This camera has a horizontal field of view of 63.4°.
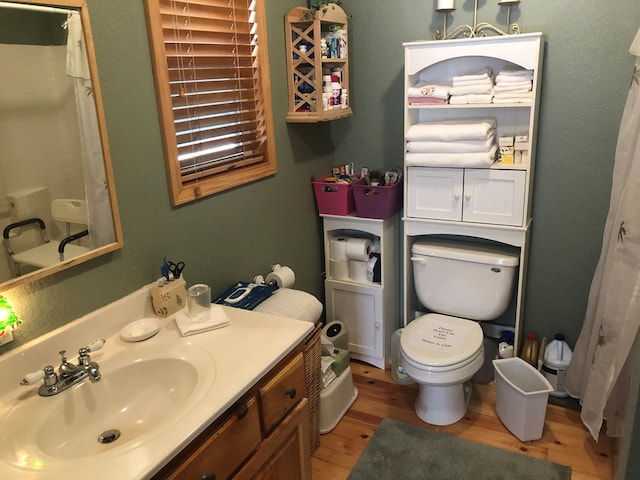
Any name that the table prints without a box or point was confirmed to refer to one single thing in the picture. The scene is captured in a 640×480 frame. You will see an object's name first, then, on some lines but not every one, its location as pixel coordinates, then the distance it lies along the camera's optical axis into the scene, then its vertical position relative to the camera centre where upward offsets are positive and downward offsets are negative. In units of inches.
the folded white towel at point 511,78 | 82.2 +1.0
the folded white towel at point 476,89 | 84.9 -0.3
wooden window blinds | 68.3 +0.7
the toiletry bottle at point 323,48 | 91.8 +7.7
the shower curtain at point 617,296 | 70.9 -30.1
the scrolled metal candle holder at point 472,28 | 86.9 +9.8
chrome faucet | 51.7 -26.8
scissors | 68.9 -22.0
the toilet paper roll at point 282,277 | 87.2 -29.9
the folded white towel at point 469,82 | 85.0 +0.7
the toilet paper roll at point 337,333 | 103.8 -47.0
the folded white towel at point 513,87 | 82.1 -0.3
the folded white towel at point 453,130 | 84.7 -6.9
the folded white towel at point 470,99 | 84.9 -1.9
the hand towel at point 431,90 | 88.0 -0.2
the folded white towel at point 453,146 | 85.9 -9.5
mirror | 51.1 -3.5
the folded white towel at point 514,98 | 82.1 -2.0
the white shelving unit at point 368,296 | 102.3 -40.4
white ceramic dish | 61.5 -26.7
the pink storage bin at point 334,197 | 101.0 -19.8
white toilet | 86.4 -41.5
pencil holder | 66.7 -24.8
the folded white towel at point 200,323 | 62.7 -26.8
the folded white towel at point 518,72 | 82.0 +1.9
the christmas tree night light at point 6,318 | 50.4 -20.2
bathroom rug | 80.2 -57.7
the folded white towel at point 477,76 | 85.1 +1.7
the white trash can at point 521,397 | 84.7 -50.5
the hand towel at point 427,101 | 88.4 -2.0
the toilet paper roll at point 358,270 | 105.3 -35.3
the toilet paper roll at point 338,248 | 104.3 -30.5
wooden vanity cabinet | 48.3 -34.5
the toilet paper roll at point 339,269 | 105.8 -35.0
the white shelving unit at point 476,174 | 83.0 -14.5
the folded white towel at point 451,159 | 86.0 -11.8
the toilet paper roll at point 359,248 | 102.3 -30.0
